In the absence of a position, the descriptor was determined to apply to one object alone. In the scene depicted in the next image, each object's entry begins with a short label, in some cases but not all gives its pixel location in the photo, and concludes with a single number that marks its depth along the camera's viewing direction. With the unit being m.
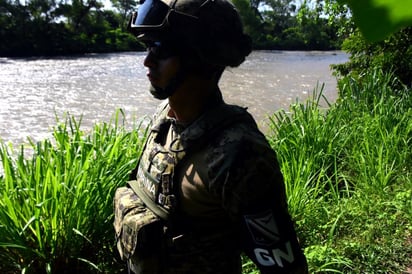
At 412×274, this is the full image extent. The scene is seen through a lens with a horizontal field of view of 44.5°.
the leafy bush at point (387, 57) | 6.74
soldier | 1.23
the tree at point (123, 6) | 53.40
